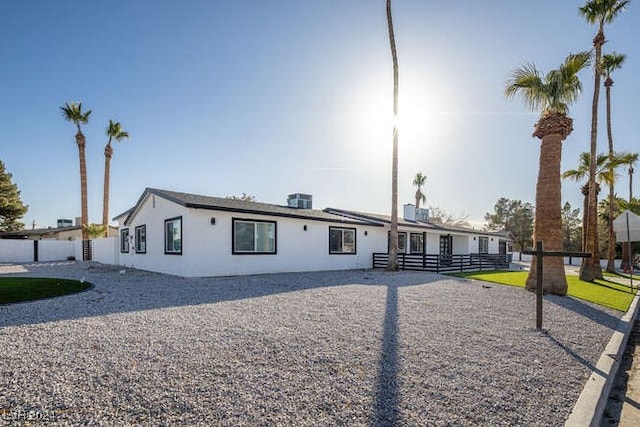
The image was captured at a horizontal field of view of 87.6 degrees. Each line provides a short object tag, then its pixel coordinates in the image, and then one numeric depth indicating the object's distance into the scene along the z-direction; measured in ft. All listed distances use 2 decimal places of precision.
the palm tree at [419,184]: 120.78
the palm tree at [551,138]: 31.53
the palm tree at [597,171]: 52.03
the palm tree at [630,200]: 50.05
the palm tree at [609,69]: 56.44
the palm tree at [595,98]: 46.06
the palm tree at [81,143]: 78.33
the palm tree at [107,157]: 82.02
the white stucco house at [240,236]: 38.34
